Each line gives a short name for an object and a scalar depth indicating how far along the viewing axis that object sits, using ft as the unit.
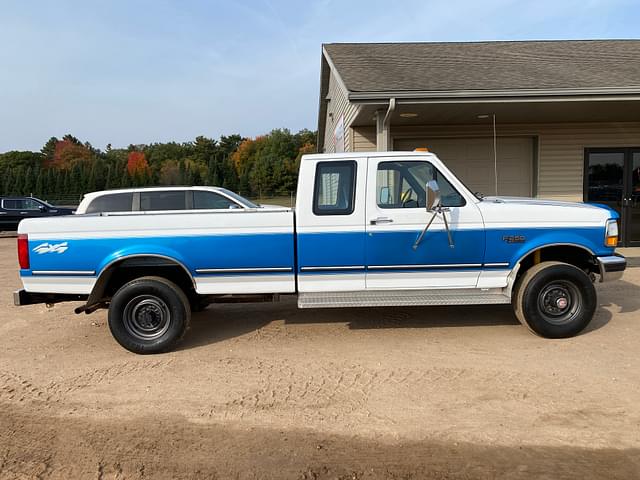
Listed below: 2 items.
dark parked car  65.26
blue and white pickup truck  16.72
